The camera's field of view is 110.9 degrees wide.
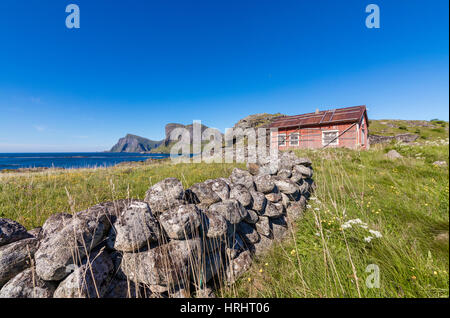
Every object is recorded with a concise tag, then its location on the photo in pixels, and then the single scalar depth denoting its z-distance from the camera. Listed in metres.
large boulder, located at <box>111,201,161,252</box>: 1.78
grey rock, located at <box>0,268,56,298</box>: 1.46
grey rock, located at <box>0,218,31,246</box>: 1.73
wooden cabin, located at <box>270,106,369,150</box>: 15.73
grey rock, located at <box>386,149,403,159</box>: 8.04
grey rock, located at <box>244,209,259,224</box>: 2.84
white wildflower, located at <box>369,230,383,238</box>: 2.08
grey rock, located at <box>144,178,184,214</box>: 2.22
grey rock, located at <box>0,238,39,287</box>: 1.54
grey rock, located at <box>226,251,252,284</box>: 2.36
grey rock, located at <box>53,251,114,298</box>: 1.46
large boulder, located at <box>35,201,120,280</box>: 1.48
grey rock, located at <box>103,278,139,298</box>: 1.74
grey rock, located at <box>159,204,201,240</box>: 1.92
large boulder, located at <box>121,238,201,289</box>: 1.80
